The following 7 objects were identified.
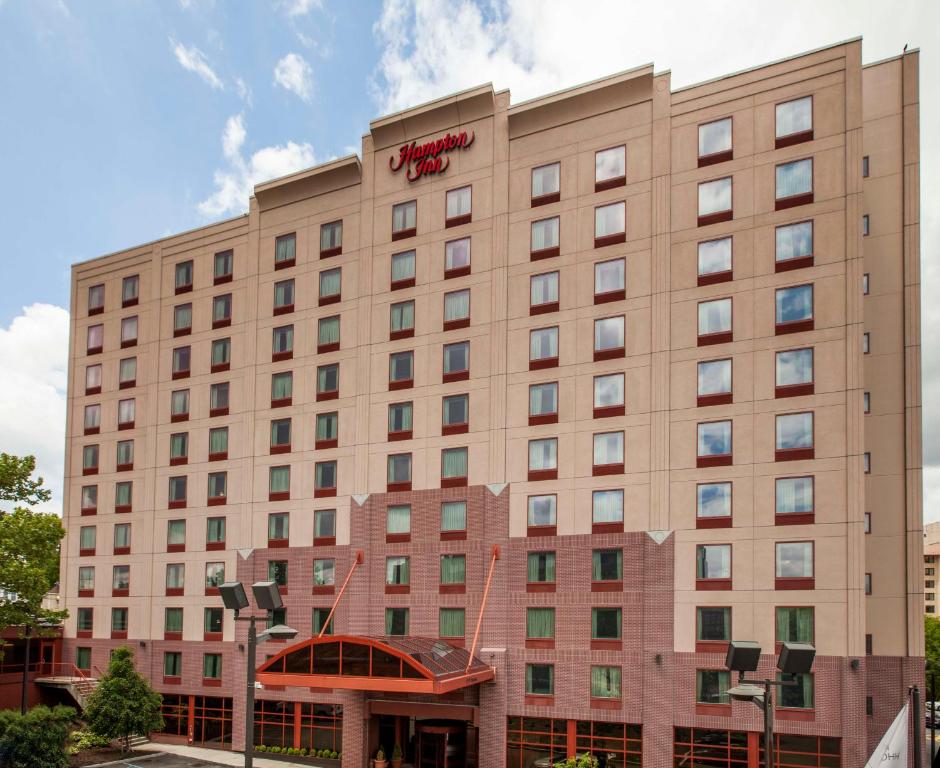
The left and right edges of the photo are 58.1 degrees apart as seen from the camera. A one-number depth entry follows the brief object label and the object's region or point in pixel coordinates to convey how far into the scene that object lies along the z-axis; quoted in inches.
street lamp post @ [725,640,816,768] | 717.3
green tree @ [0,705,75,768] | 1342.3
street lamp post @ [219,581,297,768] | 817.5
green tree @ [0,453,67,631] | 1590.8
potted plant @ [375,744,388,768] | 1560.0
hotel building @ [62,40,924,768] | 1357.0
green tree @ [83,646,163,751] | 1688.0
